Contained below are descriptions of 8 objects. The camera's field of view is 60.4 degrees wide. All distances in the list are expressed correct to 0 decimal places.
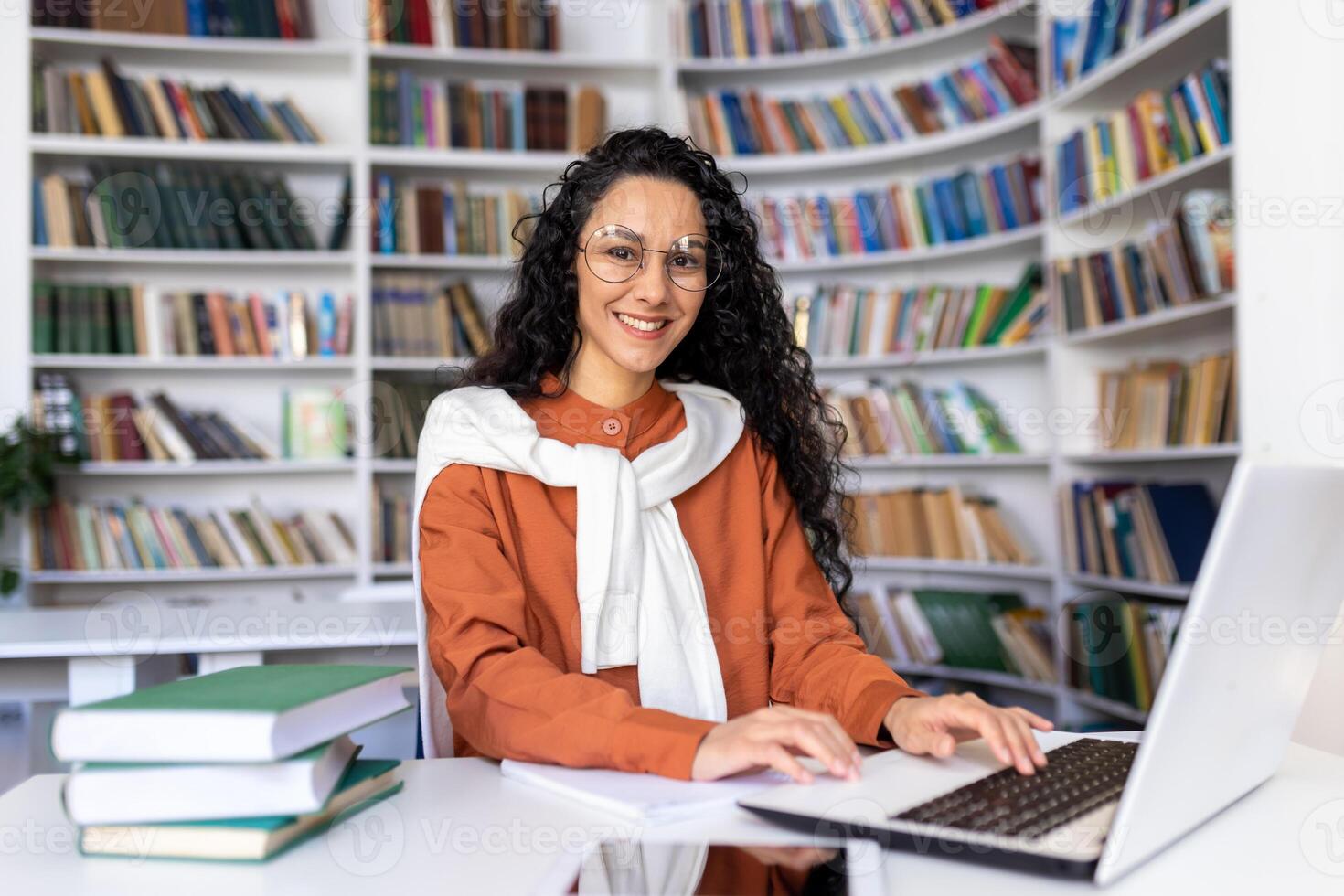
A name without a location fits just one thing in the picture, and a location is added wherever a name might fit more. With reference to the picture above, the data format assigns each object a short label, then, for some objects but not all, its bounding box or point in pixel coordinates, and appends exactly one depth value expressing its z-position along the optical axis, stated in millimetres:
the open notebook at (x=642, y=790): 895
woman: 1250
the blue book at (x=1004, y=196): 3891
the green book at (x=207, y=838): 815
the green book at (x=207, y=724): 792
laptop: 704
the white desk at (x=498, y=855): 761
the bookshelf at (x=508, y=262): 3711
